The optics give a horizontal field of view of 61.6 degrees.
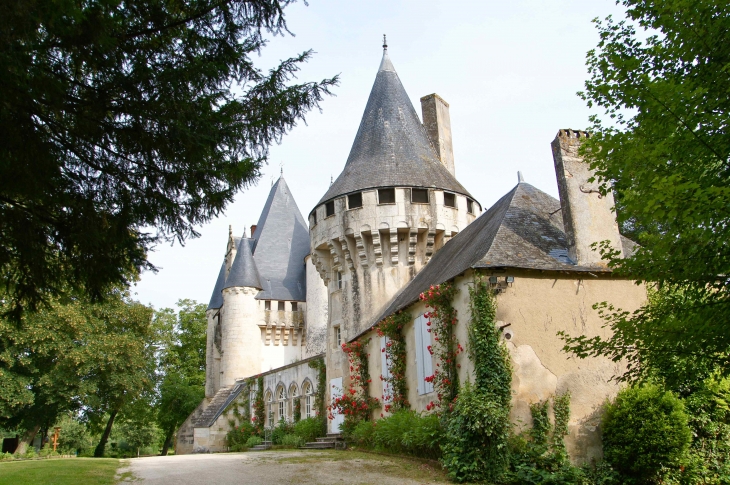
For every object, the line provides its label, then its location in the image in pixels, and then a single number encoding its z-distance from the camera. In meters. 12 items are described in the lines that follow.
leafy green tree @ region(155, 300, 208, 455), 35.03
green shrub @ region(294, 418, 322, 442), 19.39
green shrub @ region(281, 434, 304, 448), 19.00
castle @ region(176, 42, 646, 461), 11.20
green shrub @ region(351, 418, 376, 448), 14.71
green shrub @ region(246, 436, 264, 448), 23.55
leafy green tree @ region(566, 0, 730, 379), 6.77
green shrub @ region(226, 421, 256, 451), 25.19
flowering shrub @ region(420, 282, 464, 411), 12.05
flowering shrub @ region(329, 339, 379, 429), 16.39
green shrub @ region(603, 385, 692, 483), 9.88
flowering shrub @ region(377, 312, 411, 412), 14.37
